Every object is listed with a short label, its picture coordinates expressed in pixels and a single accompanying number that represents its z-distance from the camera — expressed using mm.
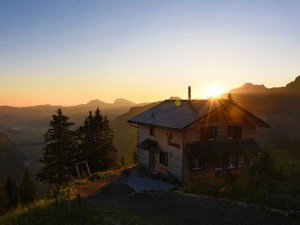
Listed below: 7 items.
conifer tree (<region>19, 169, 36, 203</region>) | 48519
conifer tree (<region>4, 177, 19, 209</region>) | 47975
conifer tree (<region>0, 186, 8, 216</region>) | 45088
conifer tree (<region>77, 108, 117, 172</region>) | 41812
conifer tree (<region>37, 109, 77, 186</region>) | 36500
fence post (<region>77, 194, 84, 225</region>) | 12252
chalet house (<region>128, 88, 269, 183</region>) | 24172
